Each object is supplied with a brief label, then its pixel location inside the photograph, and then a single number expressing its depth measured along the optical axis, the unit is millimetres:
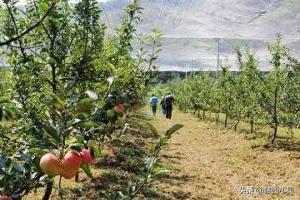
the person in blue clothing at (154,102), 22406
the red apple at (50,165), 1294
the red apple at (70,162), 1303
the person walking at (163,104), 24659
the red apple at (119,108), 2156
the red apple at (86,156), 1578
